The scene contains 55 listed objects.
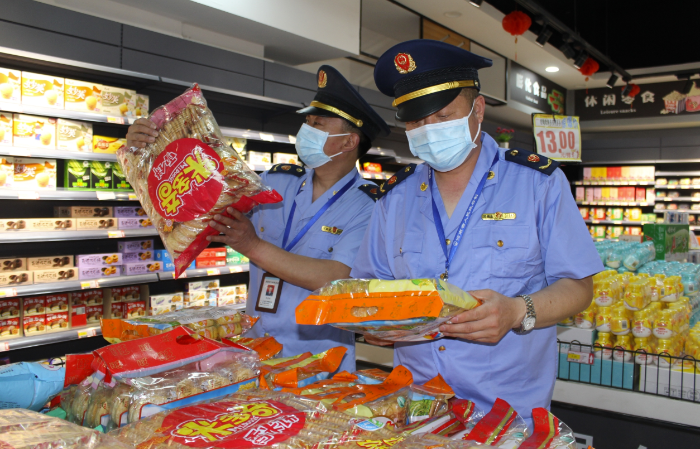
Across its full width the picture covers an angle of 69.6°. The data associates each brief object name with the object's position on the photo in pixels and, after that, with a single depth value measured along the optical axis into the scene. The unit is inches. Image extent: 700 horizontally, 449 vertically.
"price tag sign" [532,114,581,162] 254.8
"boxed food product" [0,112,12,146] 130.1
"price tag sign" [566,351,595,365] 90.9
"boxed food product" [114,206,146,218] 154.5
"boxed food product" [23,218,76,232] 138.3
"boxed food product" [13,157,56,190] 137.1
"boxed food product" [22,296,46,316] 142.8
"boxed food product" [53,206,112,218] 147.1
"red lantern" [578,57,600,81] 353.1
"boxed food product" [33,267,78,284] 141.6
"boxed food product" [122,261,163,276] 159.2
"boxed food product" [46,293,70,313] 147.3
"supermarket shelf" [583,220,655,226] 406.5
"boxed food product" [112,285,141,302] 161.0
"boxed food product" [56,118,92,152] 141.8
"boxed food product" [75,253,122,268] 149.4
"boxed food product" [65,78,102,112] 140.3
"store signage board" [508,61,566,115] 384.8
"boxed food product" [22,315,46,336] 141.9
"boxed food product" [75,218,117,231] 146.6
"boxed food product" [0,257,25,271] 136.7
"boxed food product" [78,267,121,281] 149.4
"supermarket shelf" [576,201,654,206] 407.6
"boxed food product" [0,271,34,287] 135.0
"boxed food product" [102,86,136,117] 147.1
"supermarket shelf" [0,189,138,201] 132.2
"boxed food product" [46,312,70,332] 146.3
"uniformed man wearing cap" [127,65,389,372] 77.3
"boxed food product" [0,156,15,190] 133.6
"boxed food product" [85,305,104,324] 155.3
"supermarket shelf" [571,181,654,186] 410.0
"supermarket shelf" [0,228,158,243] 133.6
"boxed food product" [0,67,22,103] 127.4
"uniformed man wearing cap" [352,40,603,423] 56.4
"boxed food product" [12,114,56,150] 133.5
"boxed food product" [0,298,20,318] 139.4
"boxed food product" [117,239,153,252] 160.7
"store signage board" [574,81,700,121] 428.8
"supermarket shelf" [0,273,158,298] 134.4
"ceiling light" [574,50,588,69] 341.7
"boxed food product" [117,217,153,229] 154.3
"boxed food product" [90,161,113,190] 149.8
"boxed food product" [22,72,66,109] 132.3
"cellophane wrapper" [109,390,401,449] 33.6
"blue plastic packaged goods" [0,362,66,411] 42.7
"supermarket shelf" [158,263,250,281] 165.0
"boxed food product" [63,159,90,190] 145.5
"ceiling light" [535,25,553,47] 298.4
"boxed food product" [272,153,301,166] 194.5
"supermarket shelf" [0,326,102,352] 135.1
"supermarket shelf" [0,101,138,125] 127.9
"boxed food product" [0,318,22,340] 138.0
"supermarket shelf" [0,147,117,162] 129.6
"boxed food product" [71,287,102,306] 152.8
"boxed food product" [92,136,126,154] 148.9
